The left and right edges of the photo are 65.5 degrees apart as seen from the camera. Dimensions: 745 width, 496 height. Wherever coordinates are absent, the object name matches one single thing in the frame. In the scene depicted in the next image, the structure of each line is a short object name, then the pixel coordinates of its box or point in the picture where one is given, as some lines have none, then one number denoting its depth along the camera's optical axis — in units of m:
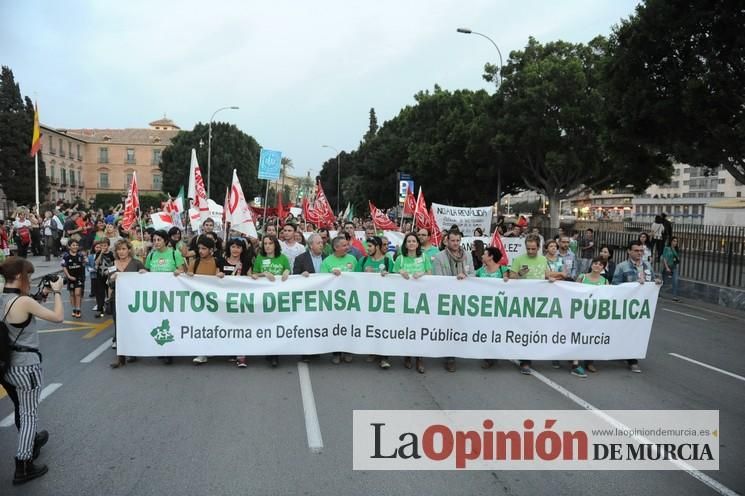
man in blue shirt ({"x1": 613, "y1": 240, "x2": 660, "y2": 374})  8.00
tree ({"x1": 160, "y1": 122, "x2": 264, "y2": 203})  67.62
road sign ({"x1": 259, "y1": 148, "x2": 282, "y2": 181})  18.84
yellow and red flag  26.12
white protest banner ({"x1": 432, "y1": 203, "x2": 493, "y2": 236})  17.62
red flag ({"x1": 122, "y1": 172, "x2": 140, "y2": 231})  12.65
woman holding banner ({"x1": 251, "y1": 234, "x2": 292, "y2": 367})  7.65
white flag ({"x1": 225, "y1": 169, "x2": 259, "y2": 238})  10.77
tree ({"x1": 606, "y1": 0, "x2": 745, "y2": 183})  14.69
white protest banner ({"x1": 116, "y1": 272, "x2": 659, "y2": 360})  7.10
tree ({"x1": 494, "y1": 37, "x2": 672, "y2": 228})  27.16
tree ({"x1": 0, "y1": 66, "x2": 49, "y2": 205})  56.34
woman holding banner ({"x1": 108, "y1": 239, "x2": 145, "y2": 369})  7.98
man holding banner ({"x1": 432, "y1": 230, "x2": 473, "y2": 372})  7.73
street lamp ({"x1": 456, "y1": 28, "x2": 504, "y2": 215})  23.80
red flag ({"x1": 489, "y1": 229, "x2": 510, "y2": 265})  10.30
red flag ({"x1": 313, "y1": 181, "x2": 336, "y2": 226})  17.98
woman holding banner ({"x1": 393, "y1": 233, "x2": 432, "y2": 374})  7.45
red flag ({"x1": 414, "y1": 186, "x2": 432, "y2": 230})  14.86
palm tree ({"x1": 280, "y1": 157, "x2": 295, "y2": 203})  119.01
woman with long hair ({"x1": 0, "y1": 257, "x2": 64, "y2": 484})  4.14
